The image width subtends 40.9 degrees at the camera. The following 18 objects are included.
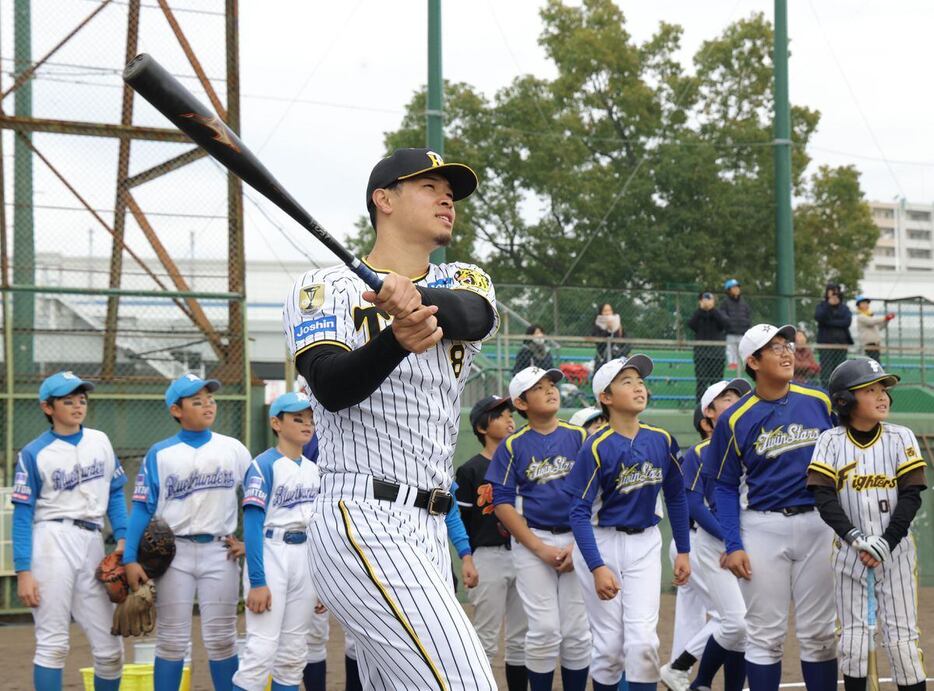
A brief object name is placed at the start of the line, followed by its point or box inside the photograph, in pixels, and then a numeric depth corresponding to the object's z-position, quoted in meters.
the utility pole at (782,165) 16.78
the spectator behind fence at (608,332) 14.57
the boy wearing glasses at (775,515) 6.66
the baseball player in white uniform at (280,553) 7.19
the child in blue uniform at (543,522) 7.47
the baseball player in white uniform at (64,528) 7.39
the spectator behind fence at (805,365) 15.03
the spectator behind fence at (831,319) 15.84
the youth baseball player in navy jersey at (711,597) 7.48
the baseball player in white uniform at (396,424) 3.35
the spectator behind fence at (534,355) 13.77
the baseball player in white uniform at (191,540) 7.48
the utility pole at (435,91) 13.69
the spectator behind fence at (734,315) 15.06
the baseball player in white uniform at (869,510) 6.35
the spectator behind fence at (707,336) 15.12
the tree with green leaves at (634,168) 26.50
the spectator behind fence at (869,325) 16.52
